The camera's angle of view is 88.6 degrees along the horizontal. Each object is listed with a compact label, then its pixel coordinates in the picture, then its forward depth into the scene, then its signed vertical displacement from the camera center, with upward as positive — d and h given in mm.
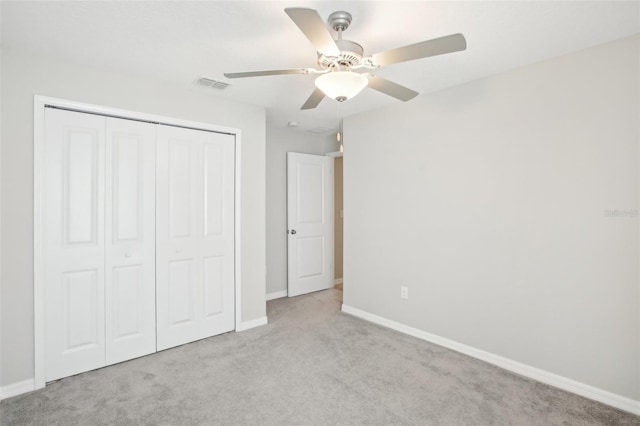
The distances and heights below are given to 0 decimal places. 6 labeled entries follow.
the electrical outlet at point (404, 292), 3368 -814
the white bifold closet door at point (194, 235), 2945 -196
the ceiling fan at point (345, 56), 1402 +774
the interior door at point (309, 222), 4629 -124
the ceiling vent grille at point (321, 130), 4531 +1189
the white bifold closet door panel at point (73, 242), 2416 -206
